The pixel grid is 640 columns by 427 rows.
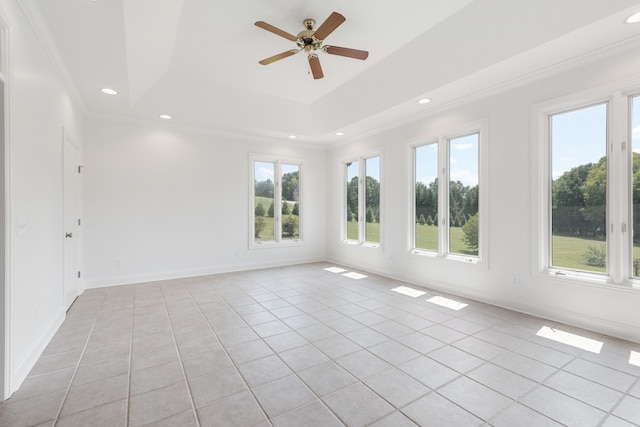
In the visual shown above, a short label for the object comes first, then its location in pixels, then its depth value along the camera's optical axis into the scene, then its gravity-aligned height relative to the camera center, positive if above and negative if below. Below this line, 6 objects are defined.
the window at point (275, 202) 6.41 +0.22
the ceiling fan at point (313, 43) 2.58 +1.59
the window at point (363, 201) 6.06 +0.22
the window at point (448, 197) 4.34 +0.23
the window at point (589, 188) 2.95 +0.24
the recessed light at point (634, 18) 2.41 +1.56
